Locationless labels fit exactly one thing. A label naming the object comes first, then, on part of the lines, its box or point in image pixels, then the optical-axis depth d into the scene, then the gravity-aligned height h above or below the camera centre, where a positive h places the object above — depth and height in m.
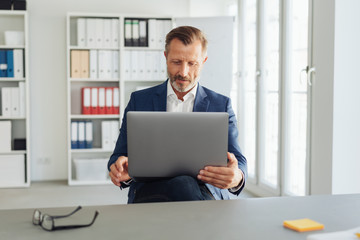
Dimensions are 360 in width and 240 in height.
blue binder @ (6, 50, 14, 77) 5.23 +0.42
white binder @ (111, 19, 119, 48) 5.42 +0.76
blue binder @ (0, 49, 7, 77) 5.23 +0.40
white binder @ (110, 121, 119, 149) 5.41 -0.37
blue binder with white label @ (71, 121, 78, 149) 5.33 -0.40
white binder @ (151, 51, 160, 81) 5.51 +0.40
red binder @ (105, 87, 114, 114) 5.40 -0.02
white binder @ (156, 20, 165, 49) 5.51 +0.76
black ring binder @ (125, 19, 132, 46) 5.43 +0.77
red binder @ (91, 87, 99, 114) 5.37 -0.01
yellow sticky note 1.18 -0.32
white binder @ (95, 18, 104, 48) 5.38 +0.76
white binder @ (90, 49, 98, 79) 5.36 +0.39
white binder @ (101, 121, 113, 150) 5.40 -0.42
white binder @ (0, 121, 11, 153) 5.22 -0.39
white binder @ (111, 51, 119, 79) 5.43 +0.40
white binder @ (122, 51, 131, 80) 5.45 +0.40
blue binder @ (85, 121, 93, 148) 5.36 -0.40
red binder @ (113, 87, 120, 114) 5.42 -0.01
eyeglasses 1.20 -0.32
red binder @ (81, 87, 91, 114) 5.34 +0.00
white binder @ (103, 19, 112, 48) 5.40 +0.75
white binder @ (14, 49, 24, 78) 5.24 +0.40
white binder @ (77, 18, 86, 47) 5.36 +0.77
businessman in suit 1.86 -0.01
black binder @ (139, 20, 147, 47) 5.48 +0.76
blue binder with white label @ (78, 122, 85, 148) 5.34 -0.40
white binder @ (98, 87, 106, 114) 5.39 -0.01
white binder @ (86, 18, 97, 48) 5.36 +0.76
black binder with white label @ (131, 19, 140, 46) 5.44 +0.76
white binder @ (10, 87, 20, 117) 5.27 -0.03
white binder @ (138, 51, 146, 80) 5.49 +0.40
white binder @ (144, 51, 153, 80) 5.50 +0.40
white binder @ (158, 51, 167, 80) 5.52 +0.39
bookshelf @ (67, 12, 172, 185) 5.35 +0.40
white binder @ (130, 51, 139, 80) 5.47 +0.38
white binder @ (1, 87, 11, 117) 5.24 -0.03
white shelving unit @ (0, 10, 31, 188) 5.22 -0.61
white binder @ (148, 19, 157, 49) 5.47 +0.76
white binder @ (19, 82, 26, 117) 5.27 -0.01
